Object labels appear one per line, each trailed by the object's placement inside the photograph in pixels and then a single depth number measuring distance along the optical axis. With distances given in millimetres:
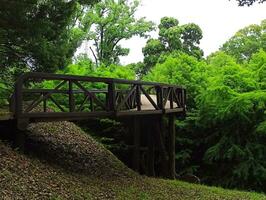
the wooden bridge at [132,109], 9367
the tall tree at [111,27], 40406
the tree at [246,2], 8430
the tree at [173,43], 40375
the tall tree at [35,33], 10867
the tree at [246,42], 41500
